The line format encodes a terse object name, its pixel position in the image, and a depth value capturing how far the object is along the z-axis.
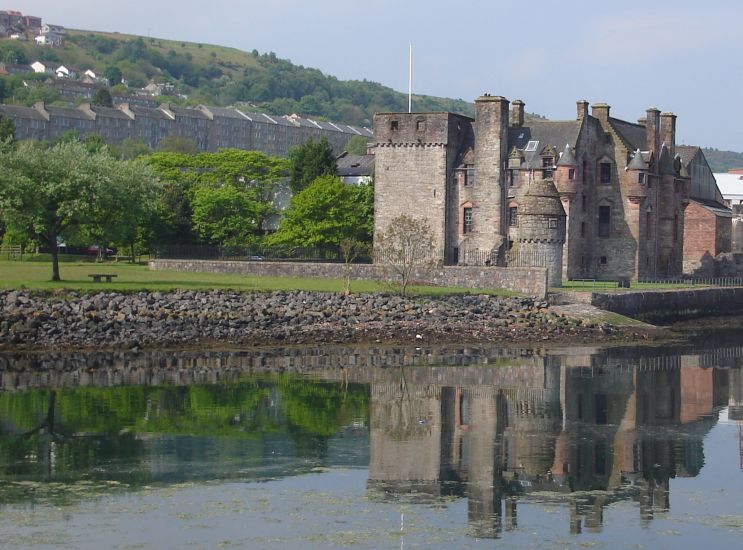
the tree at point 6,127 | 141.38
